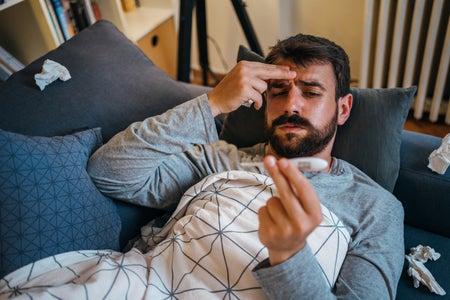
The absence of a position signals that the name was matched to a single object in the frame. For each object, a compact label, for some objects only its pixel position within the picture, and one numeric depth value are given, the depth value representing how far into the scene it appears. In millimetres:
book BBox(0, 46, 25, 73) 1474
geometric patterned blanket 753
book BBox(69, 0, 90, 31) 1767
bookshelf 1588
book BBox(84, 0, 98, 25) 1765
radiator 1629
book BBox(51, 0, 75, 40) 1647
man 900
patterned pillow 796
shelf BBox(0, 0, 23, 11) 1377
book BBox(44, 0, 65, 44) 1610
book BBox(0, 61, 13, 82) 1461
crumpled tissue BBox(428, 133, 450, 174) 1014
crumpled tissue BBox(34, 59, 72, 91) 1078
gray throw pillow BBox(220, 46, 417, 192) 1032
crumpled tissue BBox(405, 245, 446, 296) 927
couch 827
